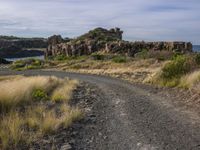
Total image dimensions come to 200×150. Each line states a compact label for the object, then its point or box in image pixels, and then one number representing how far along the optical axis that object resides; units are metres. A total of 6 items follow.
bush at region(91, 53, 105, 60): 73.05
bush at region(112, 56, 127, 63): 57.22
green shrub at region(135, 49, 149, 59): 58.91
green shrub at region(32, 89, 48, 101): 18.21
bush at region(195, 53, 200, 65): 25.87
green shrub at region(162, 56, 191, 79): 25.37
